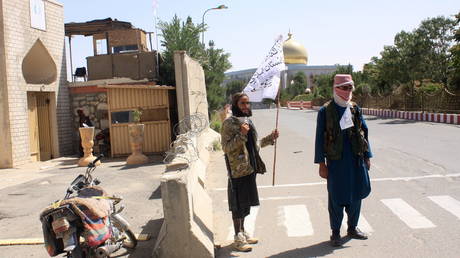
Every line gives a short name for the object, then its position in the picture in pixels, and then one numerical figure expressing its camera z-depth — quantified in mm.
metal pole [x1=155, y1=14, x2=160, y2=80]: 18094
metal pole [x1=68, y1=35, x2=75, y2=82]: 19203
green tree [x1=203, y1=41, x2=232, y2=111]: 25609
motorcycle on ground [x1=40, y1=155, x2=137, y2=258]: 4234
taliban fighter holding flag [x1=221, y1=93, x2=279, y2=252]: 5145
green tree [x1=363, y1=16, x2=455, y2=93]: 29234
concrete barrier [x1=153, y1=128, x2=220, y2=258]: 4793
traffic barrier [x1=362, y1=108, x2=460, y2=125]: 22811
